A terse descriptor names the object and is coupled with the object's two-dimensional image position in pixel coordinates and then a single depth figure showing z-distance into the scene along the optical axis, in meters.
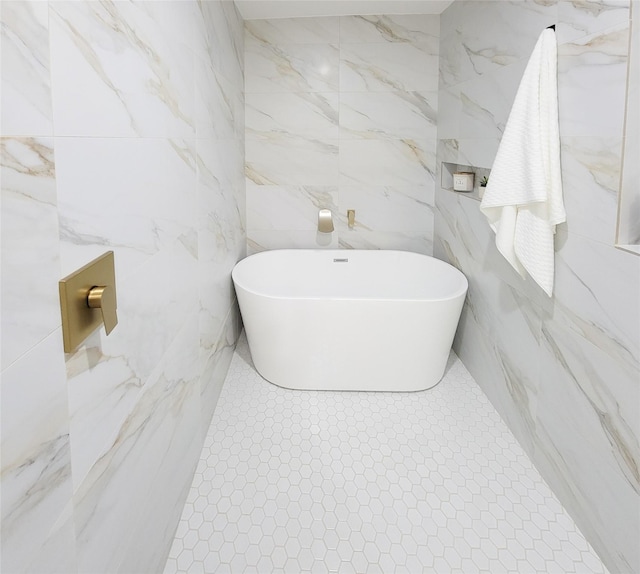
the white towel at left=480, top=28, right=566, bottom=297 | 1.94
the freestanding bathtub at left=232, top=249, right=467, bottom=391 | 2.72
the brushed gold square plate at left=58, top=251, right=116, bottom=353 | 0.96
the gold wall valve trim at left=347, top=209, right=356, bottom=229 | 3.86
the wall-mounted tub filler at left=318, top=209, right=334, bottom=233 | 3.75
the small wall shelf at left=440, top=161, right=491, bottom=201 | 2.99
